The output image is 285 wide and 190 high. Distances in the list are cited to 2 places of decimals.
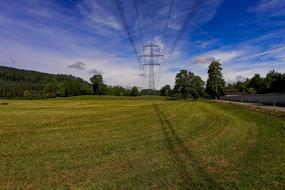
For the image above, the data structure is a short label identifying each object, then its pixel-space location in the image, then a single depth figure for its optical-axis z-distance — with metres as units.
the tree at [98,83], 84.34
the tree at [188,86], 67.80
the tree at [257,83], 60.13
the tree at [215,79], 52.18
